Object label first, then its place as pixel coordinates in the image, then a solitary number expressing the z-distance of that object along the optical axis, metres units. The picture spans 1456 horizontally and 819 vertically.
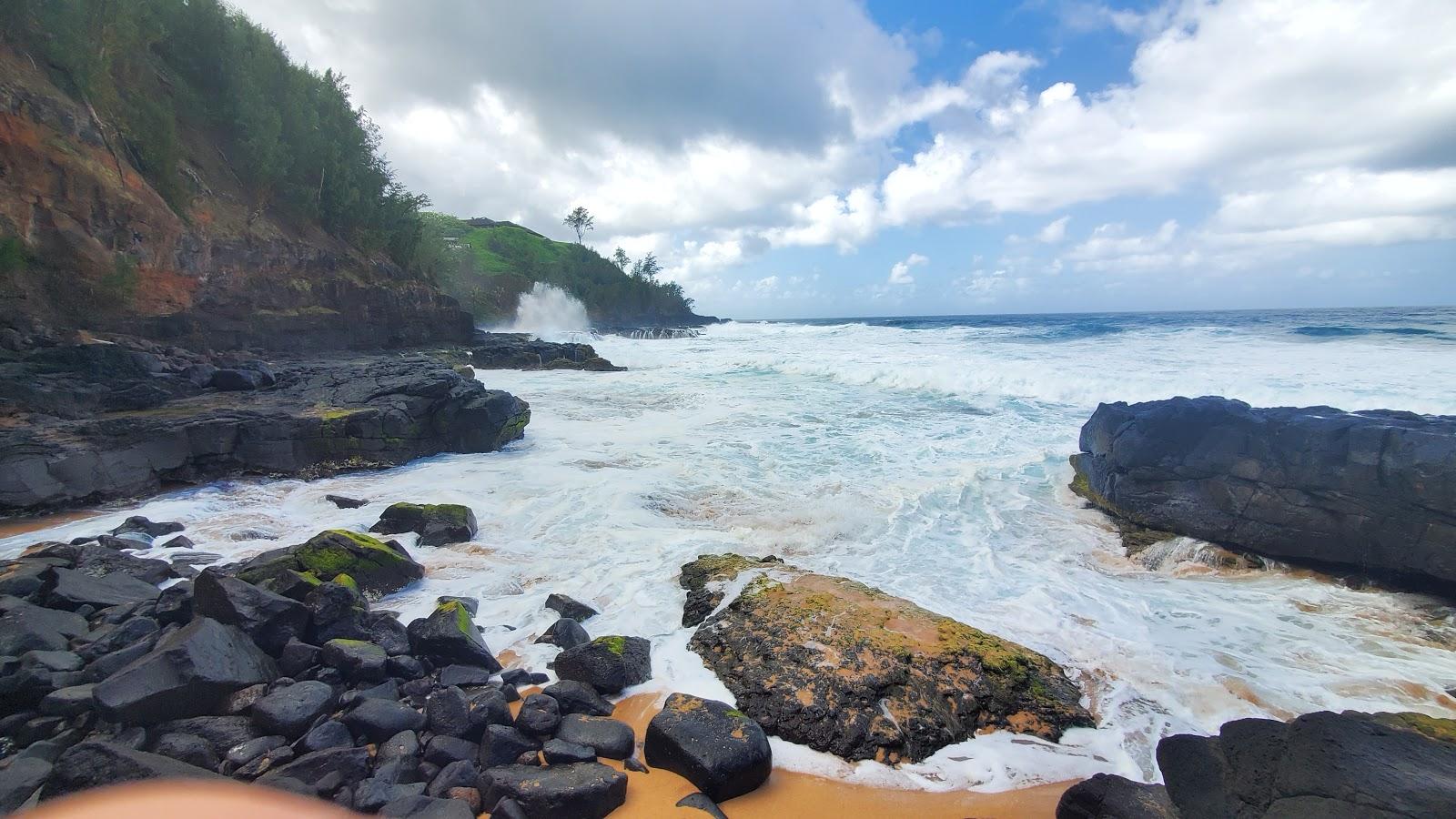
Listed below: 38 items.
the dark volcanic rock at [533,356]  25.02
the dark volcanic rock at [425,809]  2.66
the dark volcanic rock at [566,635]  4.55
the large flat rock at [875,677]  3.54
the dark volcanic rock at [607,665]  4.01
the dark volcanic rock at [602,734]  3.29
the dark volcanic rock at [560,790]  2.79
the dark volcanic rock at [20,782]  2.50
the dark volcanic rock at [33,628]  3.58
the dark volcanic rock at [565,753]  3.14
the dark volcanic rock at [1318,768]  2.30
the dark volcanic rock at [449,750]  3.10
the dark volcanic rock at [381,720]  3.20
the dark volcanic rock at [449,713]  3.31
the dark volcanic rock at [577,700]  3.68
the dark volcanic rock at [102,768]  2.46
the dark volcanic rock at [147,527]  6.45
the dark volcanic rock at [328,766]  2.85
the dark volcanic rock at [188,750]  2.86
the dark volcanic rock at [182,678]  2.99
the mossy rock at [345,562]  4.90
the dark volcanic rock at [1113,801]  2.61
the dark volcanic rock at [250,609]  3.81
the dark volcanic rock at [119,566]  5.14
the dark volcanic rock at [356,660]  3.72
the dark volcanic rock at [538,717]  3.36
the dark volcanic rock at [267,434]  7.38
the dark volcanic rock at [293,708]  3.12
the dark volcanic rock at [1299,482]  5.88
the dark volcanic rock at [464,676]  3.87
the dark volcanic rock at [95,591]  4.38
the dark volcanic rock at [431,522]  6.79
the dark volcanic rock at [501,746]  3.15
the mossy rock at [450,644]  4.09
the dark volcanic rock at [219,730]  3.01
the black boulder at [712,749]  3.09
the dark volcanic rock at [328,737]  3.05
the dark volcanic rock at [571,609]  5.07
